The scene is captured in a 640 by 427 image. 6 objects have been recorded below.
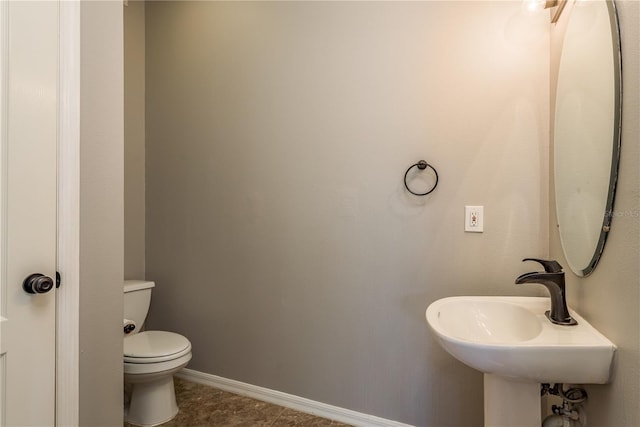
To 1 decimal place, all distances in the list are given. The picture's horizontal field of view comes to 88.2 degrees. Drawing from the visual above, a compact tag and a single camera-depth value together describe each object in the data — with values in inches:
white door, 37.3
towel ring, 62.8
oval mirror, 36.7
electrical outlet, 60.3
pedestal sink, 35.8
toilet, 66.3
